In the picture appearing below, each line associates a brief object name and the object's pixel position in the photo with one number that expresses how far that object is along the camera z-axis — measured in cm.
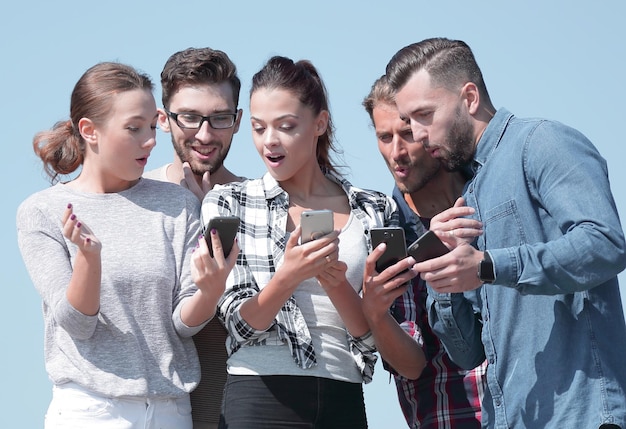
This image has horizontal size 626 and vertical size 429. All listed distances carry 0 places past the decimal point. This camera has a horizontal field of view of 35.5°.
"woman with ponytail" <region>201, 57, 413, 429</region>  527
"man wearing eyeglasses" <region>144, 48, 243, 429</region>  637
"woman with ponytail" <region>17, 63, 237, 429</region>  520
